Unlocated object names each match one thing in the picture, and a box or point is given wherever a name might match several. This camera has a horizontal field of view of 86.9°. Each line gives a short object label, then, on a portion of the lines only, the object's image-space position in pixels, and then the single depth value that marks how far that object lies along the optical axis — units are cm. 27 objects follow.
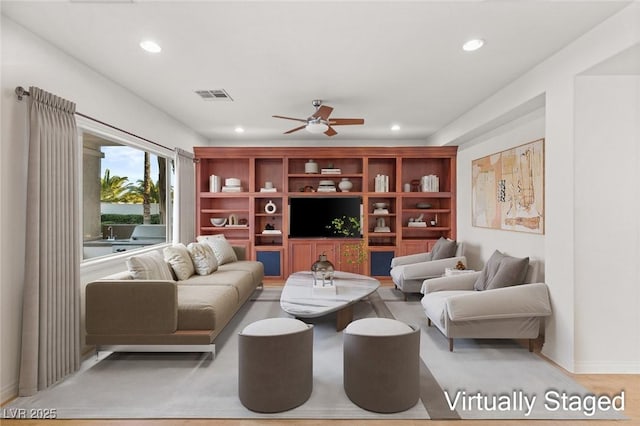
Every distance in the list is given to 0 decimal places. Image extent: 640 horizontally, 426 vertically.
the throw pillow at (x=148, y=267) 311
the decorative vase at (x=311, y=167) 624
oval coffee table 330
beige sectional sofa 284
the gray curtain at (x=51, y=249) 243
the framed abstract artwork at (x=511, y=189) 353
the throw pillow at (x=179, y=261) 399
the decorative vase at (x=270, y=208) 627
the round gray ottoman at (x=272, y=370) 217
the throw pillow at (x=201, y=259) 430
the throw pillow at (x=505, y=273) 329
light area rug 219
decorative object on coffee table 405
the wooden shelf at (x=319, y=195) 610
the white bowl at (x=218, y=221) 616
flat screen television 622
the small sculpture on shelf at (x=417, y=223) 621
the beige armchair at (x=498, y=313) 296
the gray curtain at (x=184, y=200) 532
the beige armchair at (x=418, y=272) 472
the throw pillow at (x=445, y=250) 518
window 360
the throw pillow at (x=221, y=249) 504
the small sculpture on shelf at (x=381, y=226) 627
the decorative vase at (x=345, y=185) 625
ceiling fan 395
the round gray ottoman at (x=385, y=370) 216
